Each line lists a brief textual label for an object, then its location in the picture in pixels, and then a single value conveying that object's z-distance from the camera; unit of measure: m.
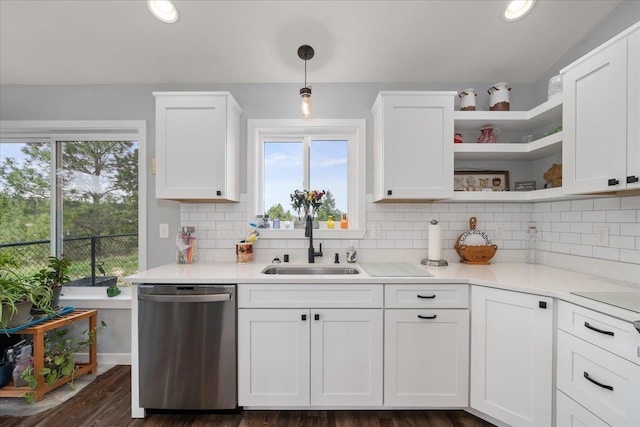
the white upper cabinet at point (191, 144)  2.07
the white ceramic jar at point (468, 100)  2.21
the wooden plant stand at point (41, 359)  1.90
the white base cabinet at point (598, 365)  1.11
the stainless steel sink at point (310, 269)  2.24
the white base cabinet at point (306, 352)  1.76
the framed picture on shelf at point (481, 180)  2.37
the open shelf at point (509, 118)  2.01
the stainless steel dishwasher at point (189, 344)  1.74
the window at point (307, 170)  2.53
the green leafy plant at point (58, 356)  1.88
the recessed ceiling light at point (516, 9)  1.83
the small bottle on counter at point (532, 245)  2.32
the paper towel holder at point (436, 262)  2.16
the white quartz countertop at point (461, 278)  1.52
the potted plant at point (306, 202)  2.35
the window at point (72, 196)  2.49
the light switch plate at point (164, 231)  2.42
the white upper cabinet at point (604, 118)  1.32
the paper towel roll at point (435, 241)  2.18
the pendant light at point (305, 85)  1.81
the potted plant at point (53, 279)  2.06
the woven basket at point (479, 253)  2.22
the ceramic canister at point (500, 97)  2.21
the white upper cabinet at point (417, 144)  2.05
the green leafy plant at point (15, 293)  1.84
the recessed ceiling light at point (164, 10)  1.86
